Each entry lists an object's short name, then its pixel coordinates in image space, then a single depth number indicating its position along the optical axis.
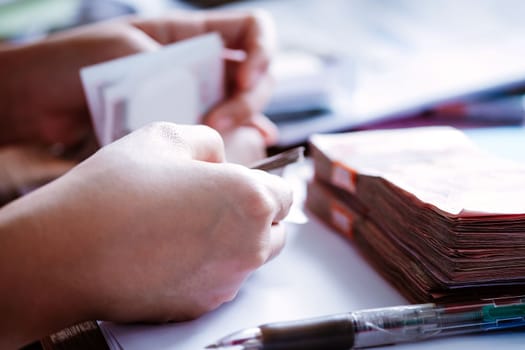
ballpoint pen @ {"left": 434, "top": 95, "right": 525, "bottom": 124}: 0.80
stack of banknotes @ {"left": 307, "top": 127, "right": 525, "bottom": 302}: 0.49
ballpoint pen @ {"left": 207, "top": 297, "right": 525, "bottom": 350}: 0.45
